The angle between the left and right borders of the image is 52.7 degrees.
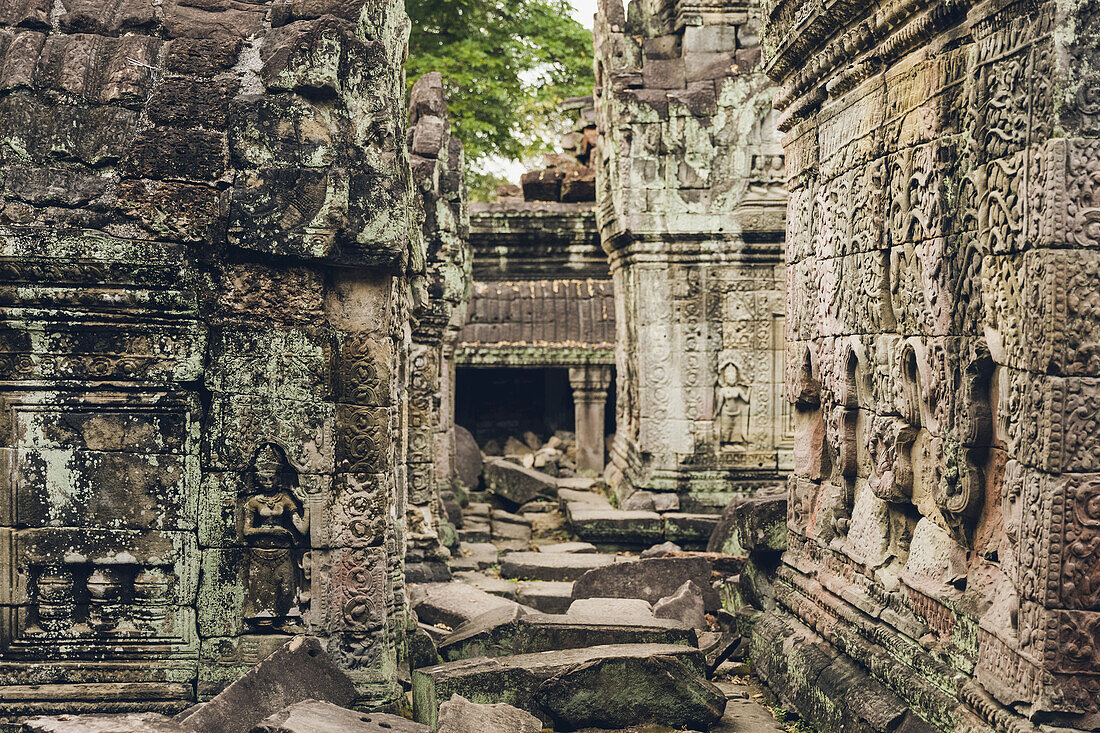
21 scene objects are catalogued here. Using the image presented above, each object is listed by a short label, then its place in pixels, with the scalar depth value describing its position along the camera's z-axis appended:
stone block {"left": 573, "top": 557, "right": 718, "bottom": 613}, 7.46
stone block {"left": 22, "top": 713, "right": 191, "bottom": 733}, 3.95
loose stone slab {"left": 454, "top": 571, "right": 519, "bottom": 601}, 7.80
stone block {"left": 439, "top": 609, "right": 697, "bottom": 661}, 5.66
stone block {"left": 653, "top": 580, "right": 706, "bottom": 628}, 6.68
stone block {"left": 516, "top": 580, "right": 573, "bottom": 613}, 7.53
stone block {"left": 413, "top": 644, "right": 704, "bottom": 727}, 5.08
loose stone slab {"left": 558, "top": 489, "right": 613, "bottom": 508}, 11.88
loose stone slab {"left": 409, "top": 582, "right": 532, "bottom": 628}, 6.62
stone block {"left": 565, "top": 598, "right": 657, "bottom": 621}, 6.11
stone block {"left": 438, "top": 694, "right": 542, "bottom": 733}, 4.29
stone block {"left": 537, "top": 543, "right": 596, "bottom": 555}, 9.76
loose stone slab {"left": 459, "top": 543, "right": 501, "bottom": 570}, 9.21
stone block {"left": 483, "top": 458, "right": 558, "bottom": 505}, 12.66
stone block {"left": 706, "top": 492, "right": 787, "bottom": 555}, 6.71
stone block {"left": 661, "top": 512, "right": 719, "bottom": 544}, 10.29
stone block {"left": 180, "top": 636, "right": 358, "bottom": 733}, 4.15
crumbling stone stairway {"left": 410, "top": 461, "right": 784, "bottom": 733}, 5.10
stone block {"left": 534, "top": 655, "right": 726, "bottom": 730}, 5.07
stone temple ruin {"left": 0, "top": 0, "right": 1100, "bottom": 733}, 3.72
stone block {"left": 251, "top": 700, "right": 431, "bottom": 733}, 3.98
